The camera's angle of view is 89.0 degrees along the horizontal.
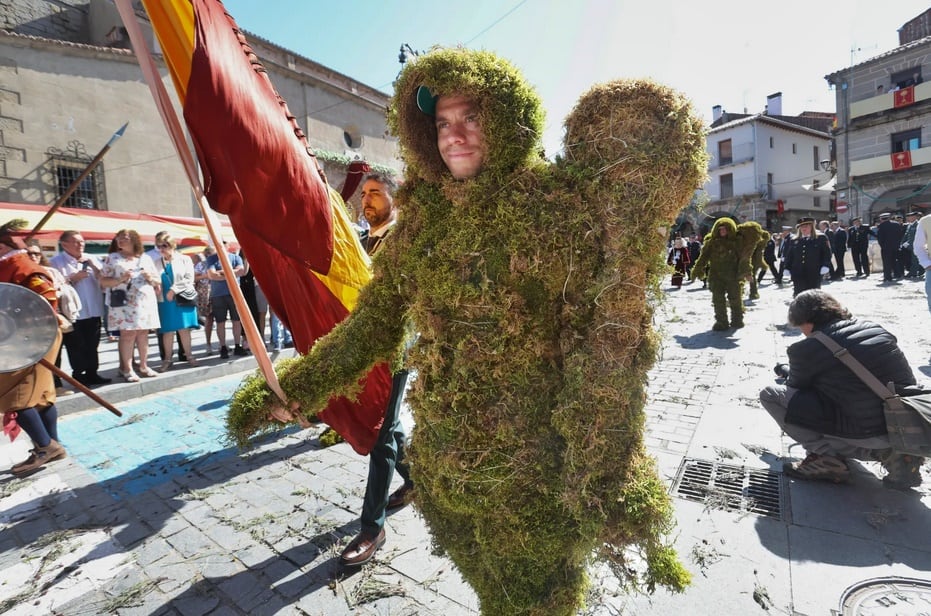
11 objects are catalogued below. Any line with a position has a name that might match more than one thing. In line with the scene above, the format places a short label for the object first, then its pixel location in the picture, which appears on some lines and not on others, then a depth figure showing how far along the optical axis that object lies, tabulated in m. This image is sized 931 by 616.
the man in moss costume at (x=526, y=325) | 1.38
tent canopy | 9.69
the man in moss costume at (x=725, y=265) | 8.23
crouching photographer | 3.20
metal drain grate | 3.12
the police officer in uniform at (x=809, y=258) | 8.79
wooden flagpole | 1.45
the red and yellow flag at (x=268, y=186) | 1.85
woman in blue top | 7.34
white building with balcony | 35.19
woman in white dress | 6.42
